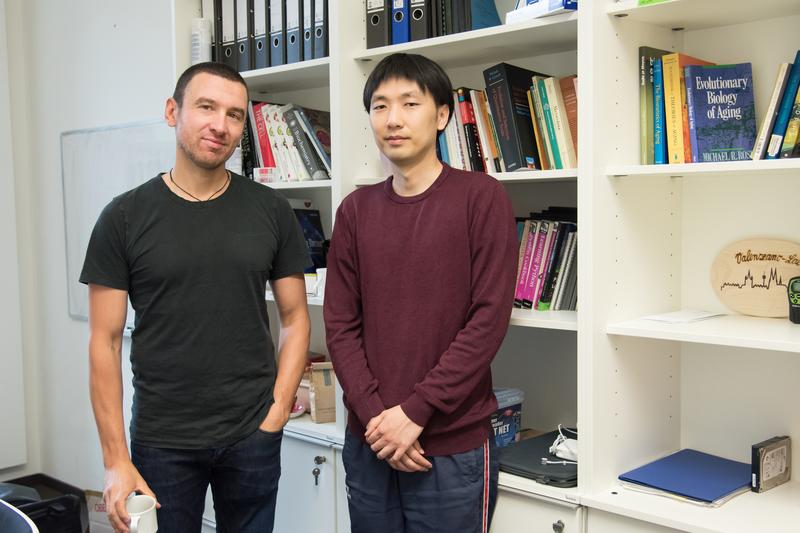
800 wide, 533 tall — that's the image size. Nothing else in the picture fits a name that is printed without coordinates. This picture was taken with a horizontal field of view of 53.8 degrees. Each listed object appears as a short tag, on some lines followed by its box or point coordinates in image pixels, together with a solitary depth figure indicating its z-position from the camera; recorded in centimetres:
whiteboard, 326
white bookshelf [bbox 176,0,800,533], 173
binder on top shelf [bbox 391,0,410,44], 219
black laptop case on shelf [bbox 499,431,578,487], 184
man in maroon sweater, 174
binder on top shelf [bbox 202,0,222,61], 264
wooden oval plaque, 186
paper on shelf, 185
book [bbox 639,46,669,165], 184
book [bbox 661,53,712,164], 181
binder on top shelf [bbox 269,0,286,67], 248
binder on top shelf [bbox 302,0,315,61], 240
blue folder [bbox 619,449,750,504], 175
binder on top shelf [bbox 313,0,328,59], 236
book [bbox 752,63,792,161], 168
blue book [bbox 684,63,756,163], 179
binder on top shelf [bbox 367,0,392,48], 223
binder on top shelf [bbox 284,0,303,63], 243
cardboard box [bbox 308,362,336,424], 245
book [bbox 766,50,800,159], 167
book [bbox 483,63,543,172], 197
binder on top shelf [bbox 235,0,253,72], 257
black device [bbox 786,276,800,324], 176
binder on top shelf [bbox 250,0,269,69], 253
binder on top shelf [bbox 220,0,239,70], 261
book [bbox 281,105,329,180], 250
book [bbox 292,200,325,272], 261
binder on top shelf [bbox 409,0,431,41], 215
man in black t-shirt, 176
